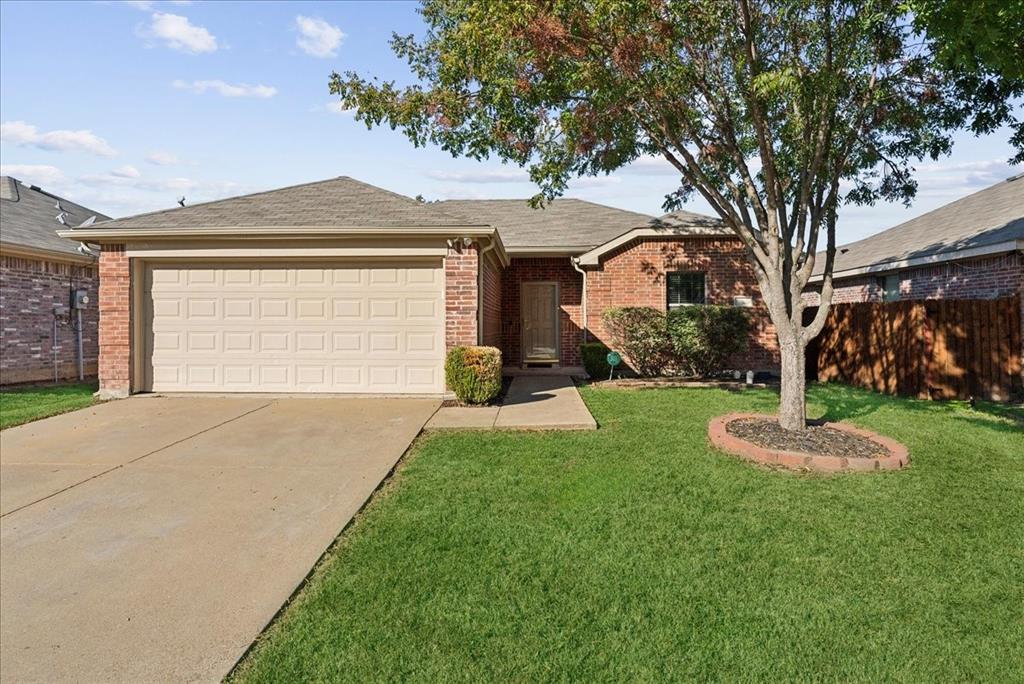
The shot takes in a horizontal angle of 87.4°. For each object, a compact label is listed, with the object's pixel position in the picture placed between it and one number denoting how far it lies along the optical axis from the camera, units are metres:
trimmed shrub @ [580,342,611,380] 11.95
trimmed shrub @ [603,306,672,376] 11.21
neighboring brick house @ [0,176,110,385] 11.34
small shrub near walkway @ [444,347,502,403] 8.60
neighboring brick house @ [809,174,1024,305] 9.82
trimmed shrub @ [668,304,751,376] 11.05
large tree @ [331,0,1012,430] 6.18
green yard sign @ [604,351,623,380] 11.36
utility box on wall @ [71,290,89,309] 12.68
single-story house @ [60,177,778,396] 9.31
